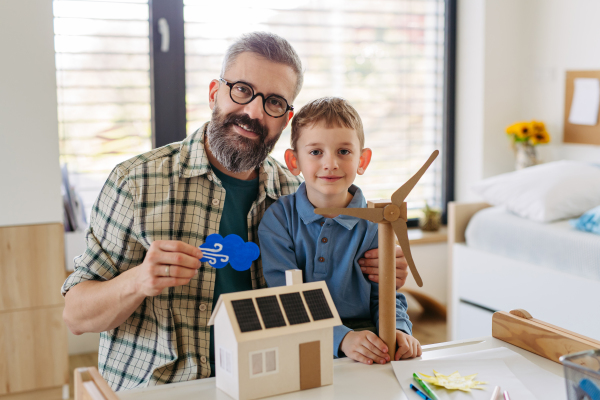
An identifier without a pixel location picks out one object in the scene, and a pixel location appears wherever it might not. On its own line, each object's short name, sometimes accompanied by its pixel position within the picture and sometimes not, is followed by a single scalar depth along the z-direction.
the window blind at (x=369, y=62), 2.96
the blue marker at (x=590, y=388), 0.75
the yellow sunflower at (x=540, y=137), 3.04
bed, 2.13
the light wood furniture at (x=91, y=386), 0.84
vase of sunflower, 3.05
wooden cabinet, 2.27
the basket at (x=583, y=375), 0.75
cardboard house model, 0.88
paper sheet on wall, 2.88
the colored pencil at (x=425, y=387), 0.90
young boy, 1.25
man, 1.26
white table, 0.93
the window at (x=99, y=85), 2.73
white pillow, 2.37
